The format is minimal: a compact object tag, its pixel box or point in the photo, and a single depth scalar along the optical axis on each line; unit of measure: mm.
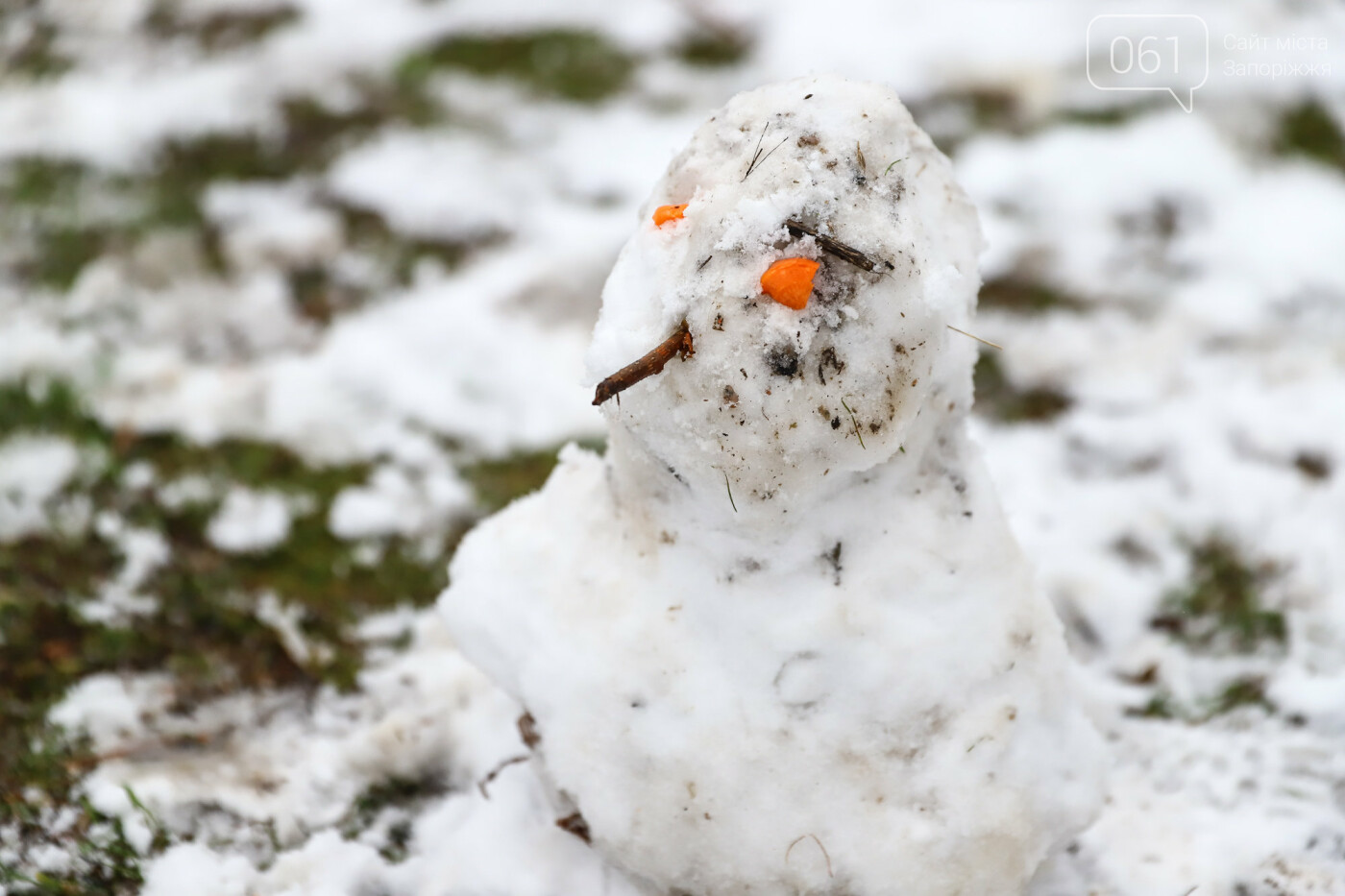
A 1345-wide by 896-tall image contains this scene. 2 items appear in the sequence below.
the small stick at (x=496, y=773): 1400
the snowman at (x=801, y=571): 1235
